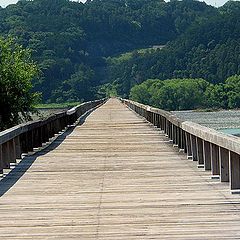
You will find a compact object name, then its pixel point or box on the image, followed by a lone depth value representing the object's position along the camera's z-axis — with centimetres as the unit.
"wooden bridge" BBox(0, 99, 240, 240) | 936
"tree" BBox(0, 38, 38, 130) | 5023
